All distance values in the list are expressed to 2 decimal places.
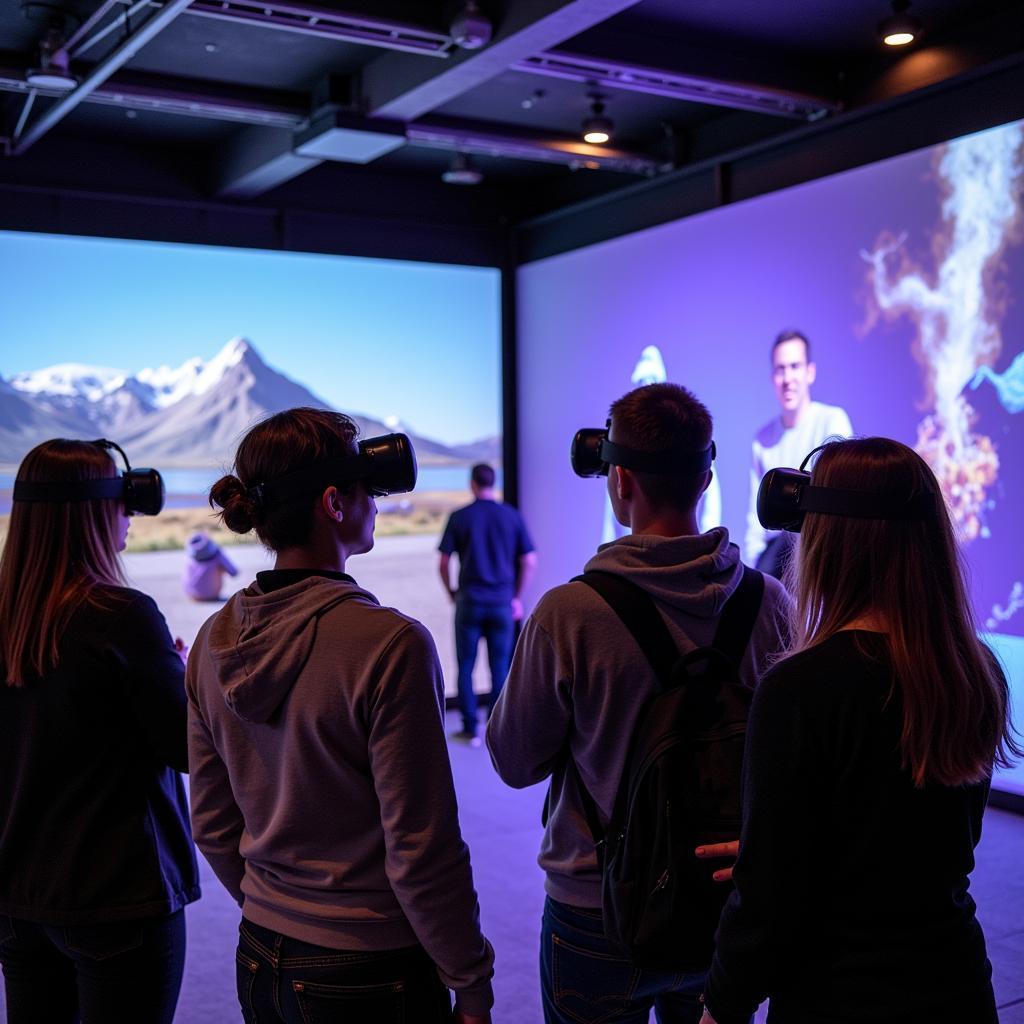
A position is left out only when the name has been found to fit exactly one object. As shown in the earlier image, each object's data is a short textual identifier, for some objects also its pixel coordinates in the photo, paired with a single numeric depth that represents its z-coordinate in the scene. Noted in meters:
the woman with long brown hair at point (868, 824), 1.31
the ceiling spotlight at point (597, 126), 5.65
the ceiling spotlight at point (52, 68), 4.55
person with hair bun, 1.44
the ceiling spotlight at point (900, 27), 4.34
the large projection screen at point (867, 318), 4.64
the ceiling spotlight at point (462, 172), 6.49
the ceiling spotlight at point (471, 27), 4.24
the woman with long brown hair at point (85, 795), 1.79
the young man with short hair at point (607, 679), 1.71
